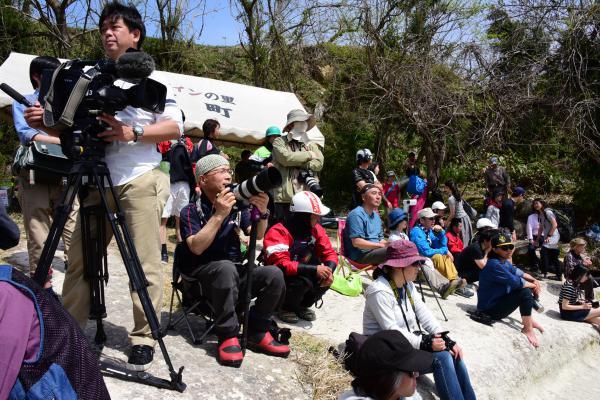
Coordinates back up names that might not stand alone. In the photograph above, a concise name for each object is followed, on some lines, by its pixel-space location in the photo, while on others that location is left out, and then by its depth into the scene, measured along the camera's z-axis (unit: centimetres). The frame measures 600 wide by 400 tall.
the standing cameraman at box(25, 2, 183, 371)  294
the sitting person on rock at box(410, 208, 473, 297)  681
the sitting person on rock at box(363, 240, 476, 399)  388
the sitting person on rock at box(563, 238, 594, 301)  750
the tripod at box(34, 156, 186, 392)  261
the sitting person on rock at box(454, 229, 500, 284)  687
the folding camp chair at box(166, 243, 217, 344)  374
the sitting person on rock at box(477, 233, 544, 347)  568
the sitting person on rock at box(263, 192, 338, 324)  448
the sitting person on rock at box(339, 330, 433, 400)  240
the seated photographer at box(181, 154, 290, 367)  340
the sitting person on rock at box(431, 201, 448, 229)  783
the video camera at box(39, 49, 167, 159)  257
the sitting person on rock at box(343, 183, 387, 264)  588
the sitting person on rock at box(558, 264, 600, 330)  663
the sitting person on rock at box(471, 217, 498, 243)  735
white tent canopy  841
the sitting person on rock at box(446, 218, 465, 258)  771
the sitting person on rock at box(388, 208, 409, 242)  628
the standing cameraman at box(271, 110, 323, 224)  583
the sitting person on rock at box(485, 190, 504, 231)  929
